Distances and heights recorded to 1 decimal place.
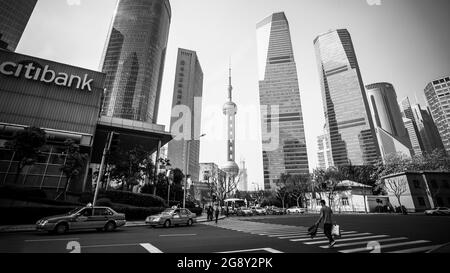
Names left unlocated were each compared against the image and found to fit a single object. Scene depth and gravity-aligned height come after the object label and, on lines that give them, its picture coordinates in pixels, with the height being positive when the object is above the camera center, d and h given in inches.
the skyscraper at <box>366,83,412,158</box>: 6254.9 +2128.1
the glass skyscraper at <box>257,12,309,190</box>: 6131.9 +2948.8
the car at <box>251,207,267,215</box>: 1746.2 -67.4
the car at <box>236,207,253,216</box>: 1601.9 -69.6
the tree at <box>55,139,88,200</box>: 946.1 +178.0
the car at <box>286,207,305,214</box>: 1946.4 -66.6
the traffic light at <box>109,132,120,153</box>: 585.6 +163.6
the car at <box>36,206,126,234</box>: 443.3 -41.6
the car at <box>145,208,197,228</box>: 653.3 -50.8
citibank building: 1036.5 +523.8
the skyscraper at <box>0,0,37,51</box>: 3259.4 +2853.3
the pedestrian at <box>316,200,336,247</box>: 317.7 -25.0
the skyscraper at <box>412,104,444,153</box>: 5949.8 +2244.3
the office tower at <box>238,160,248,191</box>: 7526.6 +1323.0
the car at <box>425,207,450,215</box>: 1365.7 -49.5
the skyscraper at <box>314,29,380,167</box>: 5925.2 +2951.0
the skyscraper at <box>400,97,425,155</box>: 6883.9 +2230.2
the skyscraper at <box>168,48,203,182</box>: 5516.7 +2779.9
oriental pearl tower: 5546.3 +2121.3
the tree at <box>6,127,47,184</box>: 826.2 +224.2
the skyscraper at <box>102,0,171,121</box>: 3865.7 +2646.6
